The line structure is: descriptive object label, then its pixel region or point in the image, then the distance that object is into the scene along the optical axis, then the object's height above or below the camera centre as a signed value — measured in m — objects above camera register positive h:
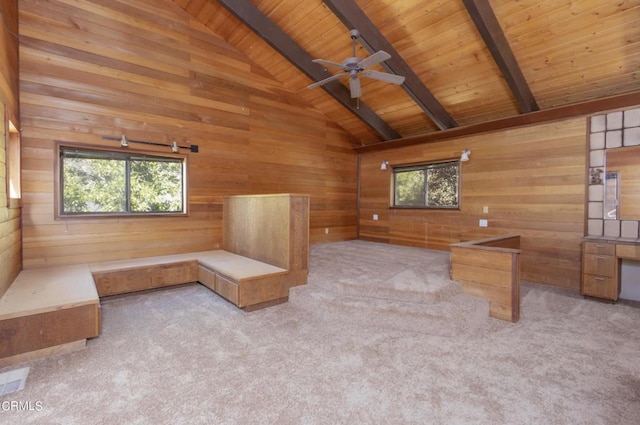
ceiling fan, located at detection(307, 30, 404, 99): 3.47 +1.64
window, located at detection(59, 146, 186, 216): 4.13 +0.28
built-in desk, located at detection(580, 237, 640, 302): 3.62 -0.68
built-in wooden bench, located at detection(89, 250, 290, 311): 3.51 -0.93
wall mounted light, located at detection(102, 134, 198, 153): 4.31 +0.89
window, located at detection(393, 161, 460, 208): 5.80 +0.40
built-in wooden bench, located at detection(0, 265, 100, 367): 2.36 -0.96
